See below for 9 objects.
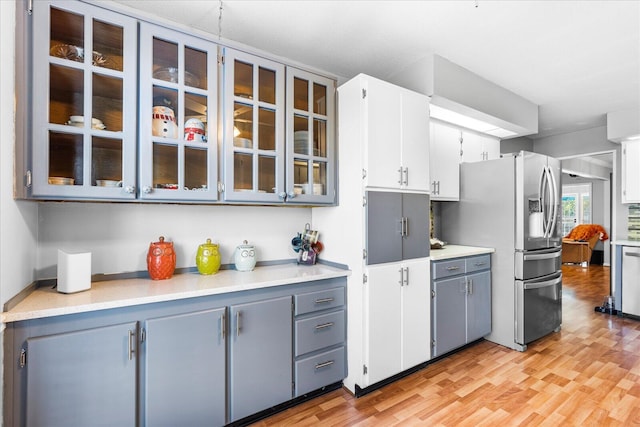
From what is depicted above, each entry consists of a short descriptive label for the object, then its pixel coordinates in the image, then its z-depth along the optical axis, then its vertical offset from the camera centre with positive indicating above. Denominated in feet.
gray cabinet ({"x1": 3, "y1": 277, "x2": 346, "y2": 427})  4.33 -2.50
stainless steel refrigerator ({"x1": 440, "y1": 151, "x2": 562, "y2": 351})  9.48 -0.66
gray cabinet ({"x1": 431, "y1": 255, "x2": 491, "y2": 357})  8.54 -2.61
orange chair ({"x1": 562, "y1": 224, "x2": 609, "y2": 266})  23.62 -2.25
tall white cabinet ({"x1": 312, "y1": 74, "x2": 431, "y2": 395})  7.09 -0.32
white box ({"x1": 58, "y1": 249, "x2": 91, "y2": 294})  4.99 -0.98
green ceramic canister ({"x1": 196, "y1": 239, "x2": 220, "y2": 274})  6.68 -1.01
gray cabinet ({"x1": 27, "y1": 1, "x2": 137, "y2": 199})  4.72 +1.82
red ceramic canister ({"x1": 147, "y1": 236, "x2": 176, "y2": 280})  6.10 -0.95
